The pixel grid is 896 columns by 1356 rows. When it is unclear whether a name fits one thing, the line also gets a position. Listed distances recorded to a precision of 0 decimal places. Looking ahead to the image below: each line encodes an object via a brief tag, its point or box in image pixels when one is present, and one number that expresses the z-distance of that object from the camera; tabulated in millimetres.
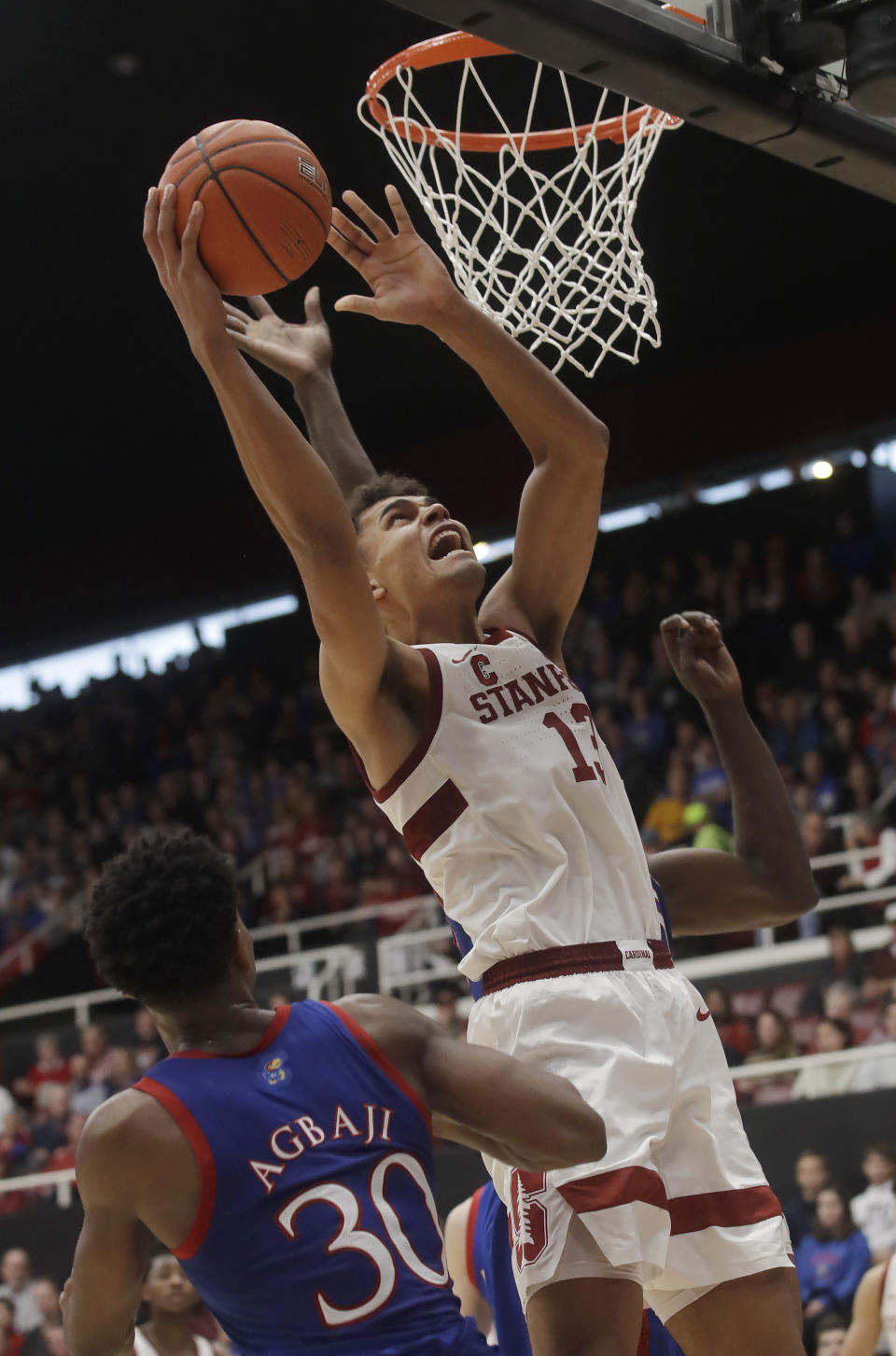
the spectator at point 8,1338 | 8086
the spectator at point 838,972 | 7965
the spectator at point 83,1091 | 9992
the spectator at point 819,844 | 9188
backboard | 2900
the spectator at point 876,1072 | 7414
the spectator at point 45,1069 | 10477
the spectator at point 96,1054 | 10141
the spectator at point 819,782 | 10195
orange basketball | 2793
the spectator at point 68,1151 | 9531
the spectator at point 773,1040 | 7816
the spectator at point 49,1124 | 9758
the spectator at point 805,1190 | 7016
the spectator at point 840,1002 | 7824
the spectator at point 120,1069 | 9961
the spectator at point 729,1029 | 8078
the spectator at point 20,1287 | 8336
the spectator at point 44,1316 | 8117
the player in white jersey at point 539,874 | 2564
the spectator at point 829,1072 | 7500
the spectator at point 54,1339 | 7719
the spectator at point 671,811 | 10352
